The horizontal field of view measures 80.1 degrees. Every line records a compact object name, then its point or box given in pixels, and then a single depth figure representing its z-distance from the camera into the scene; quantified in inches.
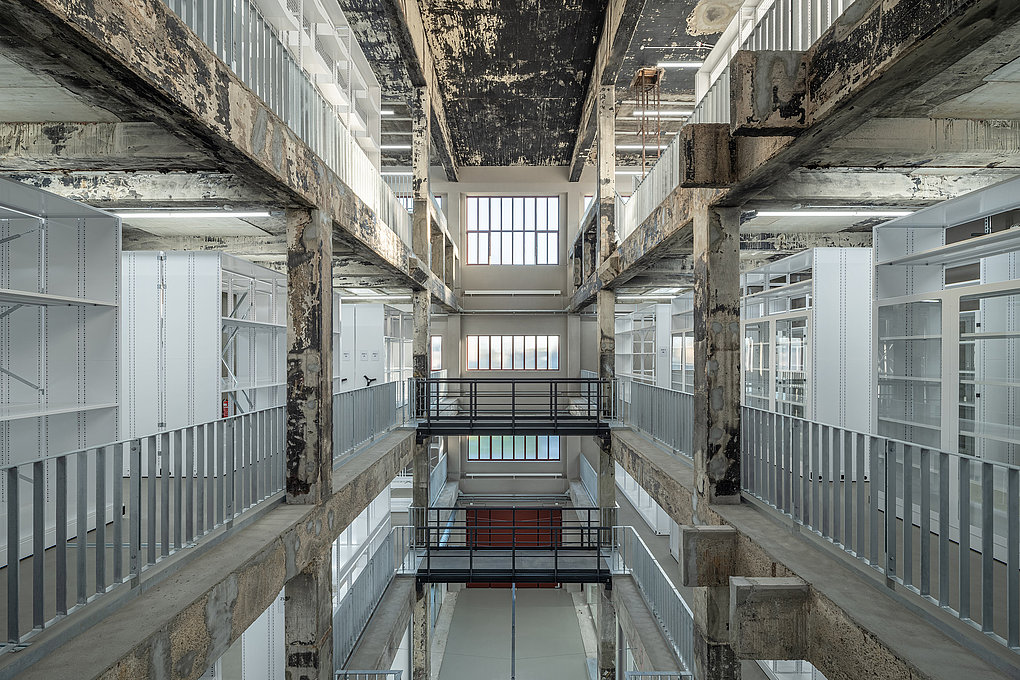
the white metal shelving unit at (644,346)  617.6
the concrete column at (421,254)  502.9
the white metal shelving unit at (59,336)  224.5
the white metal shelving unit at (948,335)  235.8
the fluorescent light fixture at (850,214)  304.6
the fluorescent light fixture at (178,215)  306.5
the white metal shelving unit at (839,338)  350.3
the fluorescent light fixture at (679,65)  463.5
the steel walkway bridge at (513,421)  465.4
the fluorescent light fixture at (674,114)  584.5
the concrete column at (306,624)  232.5
